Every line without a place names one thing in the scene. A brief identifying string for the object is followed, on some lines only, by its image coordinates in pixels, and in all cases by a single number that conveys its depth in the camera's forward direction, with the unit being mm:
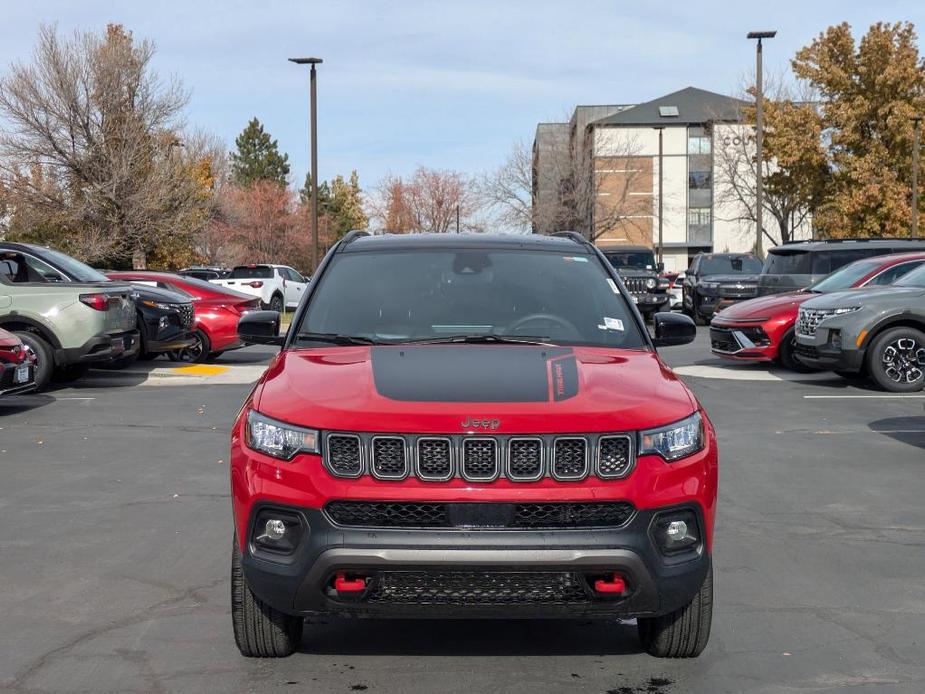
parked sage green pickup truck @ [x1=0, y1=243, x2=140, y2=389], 13914
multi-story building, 63469
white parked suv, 32625
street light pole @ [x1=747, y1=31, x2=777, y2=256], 35625
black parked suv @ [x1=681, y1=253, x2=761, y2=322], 26906
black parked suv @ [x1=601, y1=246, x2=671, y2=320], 27609
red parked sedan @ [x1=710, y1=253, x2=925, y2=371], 16234
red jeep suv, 3852
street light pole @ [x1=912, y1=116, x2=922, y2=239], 42094
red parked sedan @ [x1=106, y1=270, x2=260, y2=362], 18094
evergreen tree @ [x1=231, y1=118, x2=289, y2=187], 102562
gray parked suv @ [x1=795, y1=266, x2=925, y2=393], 13992
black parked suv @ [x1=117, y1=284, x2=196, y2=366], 16625
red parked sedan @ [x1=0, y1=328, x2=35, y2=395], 11703
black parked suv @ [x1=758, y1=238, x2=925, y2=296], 19797
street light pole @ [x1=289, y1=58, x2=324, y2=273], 30859
